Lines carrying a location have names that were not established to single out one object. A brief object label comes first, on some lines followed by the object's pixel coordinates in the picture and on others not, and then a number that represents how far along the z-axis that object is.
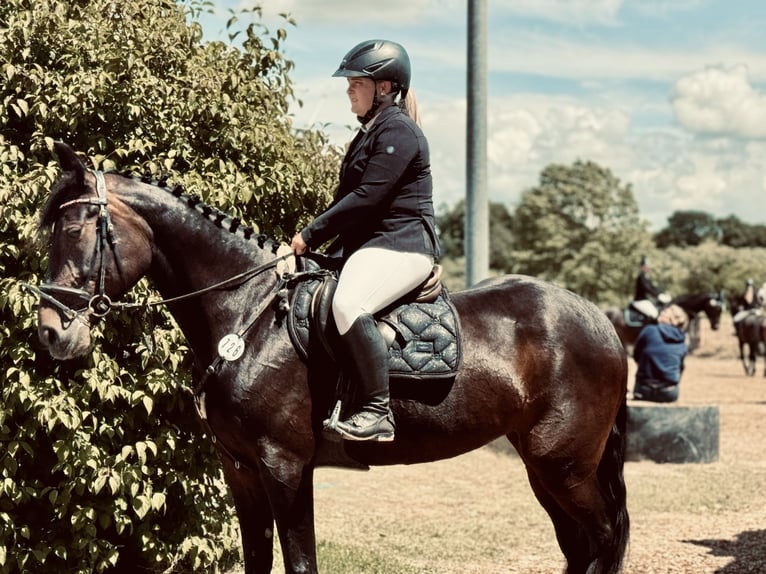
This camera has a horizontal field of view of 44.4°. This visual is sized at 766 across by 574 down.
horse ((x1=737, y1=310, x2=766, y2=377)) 23.66
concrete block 11.21
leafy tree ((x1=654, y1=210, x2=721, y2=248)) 139.38
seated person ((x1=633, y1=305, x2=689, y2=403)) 11.88
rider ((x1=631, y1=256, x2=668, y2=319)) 20.09
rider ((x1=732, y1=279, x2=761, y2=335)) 24.58
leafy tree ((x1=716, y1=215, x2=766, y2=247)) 125.25
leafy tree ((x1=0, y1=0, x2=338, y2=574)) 5.42
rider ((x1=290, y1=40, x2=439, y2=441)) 4.26
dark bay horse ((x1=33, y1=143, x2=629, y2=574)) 4.20
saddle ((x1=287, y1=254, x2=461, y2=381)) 4.39
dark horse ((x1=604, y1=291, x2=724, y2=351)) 20.55
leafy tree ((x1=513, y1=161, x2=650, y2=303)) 56.19
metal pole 10.27
